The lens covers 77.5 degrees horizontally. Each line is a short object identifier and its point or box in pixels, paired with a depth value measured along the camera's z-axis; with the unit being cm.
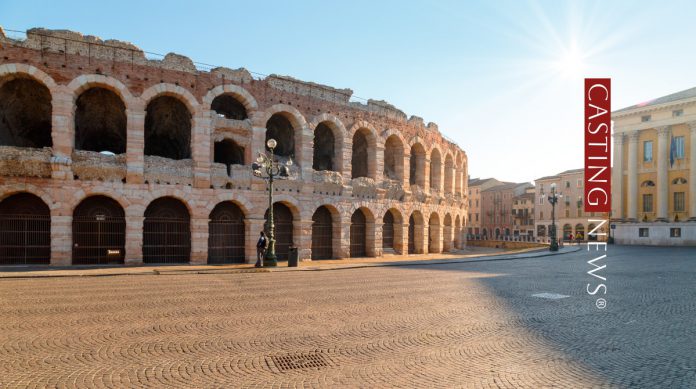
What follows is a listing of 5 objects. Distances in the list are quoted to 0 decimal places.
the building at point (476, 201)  10081
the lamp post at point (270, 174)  2216
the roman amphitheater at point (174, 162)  2189
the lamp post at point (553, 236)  3753
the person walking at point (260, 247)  2220
